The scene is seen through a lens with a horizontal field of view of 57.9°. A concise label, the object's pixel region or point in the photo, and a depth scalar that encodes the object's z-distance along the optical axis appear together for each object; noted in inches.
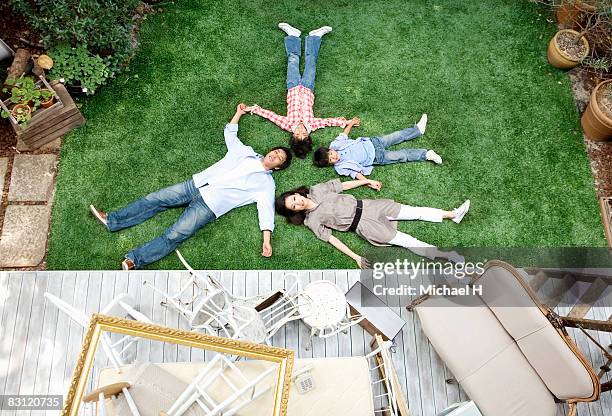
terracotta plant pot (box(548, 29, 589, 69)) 207.3
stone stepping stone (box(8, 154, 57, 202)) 183.2
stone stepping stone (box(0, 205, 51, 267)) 175.0
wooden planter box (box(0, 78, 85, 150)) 177.9
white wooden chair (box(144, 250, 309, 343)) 134.8
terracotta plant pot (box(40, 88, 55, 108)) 177.6
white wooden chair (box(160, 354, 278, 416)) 111.0
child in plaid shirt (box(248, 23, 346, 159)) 191.0
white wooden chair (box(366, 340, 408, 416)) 141.1
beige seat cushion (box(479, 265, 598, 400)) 134.0
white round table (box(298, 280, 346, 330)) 151.6
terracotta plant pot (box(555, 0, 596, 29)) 206.8
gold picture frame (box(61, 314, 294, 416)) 94.1
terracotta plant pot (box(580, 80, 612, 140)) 194.7
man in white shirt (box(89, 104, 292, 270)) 177.9
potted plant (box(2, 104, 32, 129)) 173.5
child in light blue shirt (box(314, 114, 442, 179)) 188.9
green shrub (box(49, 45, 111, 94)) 181.3
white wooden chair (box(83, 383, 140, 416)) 100.8
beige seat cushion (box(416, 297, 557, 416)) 146.1
